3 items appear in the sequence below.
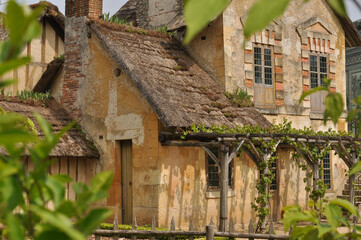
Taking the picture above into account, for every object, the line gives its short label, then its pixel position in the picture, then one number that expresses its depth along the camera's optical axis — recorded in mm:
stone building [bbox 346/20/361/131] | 24969
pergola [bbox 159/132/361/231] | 12133
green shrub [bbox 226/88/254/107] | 14695
